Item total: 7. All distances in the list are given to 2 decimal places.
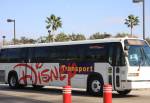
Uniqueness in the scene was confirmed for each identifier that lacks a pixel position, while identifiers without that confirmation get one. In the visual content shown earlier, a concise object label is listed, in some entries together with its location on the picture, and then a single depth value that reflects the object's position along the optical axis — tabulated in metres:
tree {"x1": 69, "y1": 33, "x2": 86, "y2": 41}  75.36
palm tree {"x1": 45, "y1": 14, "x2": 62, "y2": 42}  66.44
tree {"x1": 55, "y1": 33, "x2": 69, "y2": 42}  71.57
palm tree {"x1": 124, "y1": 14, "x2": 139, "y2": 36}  67.28
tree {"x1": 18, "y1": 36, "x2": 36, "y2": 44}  79.38
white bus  17.30
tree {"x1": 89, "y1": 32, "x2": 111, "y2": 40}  70.75
